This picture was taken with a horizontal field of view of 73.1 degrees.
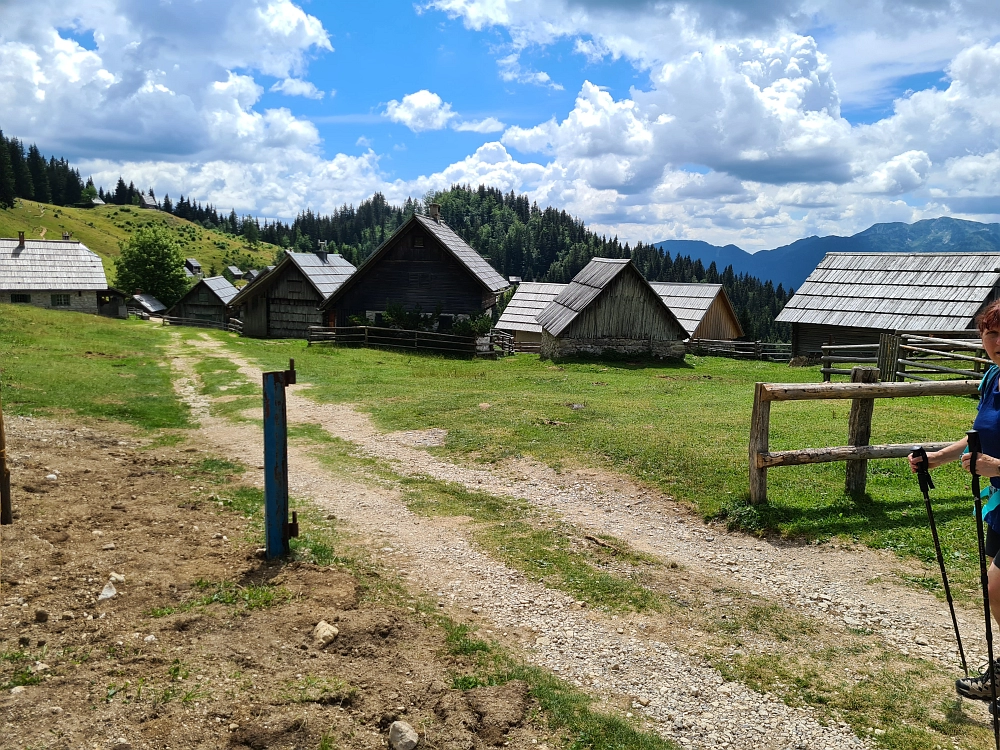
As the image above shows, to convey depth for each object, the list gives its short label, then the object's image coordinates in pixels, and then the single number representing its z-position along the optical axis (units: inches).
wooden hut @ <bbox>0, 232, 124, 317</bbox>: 2178.9
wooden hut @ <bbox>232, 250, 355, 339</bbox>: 1653.5
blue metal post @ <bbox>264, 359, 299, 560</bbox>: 276.4
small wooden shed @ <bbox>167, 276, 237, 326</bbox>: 2425.0
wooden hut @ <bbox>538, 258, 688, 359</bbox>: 1262.3
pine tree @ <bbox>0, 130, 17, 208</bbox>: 4913.9
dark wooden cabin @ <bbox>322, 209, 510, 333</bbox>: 1376.7
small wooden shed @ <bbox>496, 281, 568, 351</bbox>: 1800.0
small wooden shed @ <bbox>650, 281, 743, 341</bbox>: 1897.1
